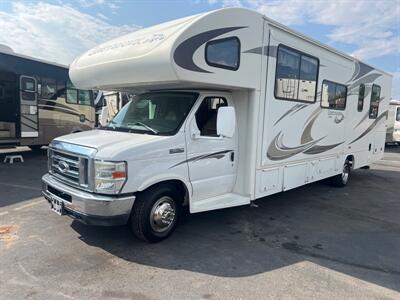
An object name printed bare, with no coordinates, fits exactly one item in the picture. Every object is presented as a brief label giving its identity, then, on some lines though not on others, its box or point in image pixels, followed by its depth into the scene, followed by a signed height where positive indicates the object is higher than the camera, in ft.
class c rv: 14.14 -0.78
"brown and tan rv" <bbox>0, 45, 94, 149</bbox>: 36.22 +0.26
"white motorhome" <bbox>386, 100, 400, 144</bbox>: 70.69 -1.17
